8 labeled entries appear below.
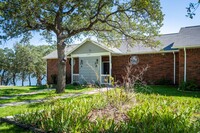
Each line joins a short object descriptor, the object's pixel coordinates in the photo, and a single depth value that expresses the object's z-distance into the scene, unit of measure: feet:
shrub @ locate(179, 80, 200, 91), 35.78
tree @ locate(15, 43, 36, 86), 88.27
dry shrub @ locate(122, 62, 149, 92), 18.58
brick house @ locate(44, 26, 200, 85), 38.29
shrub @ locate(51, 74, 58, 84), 60.05
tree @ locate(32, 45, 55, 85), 91.89
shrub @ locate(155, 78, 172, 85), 44.47
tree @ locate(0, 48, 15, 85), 91.28
